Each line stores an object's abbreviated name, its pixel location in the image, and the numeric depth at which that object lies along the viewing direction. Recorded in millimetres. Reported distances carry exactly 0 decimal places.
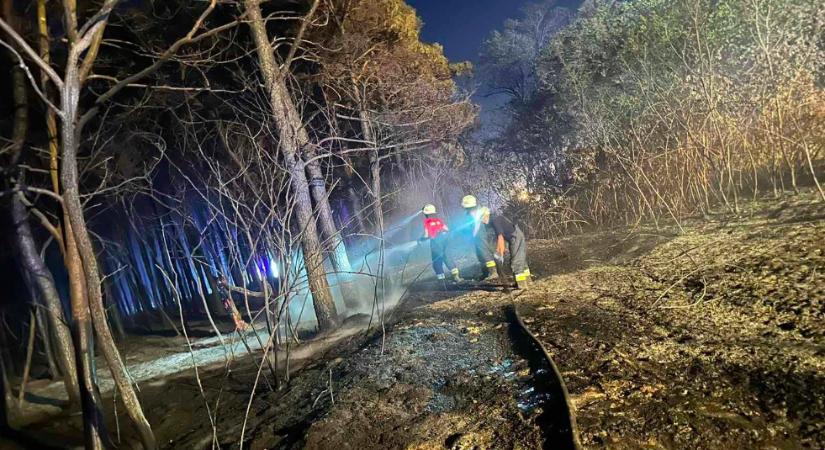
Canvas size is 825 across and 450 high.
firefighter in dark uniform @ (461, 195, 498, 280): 7465
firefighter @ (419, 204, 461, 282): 8523
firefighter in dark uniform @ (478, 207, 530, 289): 6715
